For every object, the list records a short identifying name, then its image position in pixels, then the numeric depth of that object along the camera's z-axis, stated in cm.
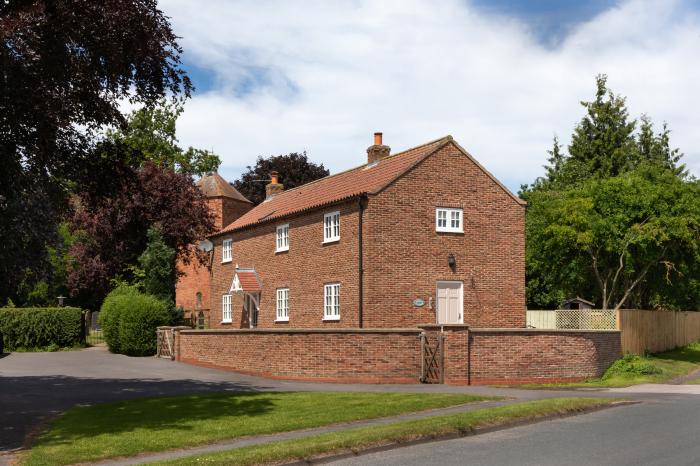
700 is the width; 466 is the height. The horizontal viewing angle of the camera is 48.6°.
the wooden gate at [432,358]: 2275
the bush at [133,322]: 3288
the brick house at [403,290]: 2306
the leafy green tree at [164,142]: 6194
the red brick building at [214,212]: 5528
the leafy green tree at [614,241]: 3256
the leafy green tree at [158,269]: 3784
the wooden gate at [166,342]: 3127
